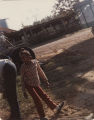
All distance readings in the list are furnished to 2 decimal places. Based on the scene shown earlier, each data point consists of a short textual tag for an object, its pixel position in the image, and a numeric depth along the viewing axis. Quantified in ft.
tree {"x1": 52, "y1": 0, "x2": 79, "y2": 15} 180.51
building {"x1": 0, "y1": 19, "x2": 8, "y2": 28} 236.43
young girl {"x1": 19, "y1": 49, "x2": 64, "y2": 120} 15.01
